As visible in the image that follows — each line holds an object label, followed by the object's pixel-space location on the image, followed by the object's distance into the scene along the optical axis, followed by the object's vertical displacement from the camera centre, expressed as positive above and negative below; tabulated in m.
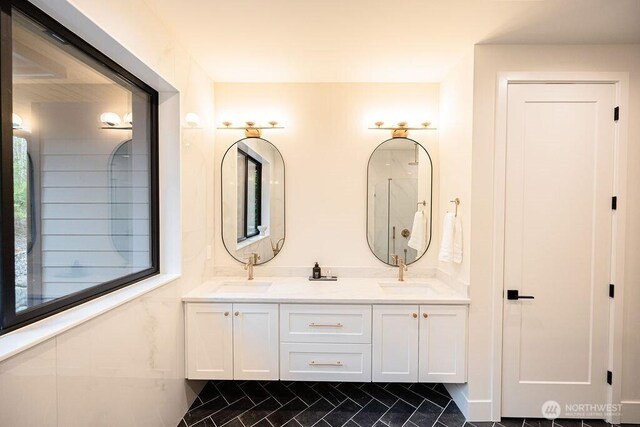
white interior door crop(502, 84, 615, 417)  2.00 -0.24
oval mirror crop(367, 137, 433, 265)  2.65 +0.14
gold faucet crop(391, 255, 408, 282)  2.56 -0.51
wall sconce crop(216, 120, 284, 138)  2.63 +0.72
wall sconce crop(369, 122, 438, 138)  2.61 +0.72
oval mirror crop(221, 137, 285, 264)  2.68 +0.06
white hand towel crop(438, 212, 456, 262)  2.23 -0.23
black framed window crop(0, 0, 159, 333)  1.08 +0.17
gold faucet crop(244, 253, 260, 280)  2.57 -0.50
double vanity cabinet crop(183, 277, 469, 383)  2.07 -0.93
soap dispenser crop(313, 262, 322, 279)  2.59 -0.58
